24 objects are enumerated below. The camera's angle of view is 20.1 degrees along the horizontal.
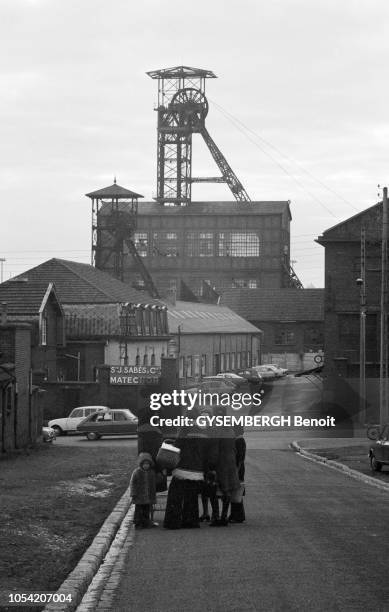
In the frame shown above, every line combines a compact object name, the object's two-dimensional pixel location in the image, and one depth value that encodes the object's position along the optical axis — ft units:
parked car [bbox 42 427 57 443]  154.52
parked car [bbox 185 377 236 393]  223.84
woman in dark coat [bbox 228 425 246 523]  57.36
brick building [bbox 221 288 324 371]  390.62
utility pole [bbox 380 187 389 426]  164.45
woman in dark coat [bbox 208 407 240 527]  52.75
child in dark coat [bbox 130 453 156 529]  51.60
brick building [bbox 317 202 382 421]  214.48
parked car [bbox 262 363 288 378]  311.93
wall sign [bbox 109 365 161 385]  206.80
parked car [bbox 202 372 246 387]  261.98
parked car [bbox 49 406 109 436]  186.24
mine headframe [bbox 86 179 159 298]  333.21
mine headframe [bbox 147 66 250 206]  415.85
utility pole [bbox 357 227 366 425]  175.73
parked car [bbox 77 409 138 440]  174.19
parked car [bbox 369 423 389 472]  94.94
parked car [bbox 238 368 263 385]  279.57
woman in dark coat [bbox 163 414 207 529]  51.42
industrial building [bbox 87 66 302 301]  440.45
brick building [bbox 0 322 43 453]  121.60
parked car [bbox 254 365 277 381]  304.15
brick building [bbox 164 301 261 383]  281.33
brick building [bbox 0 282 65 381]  198.80
